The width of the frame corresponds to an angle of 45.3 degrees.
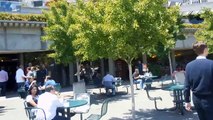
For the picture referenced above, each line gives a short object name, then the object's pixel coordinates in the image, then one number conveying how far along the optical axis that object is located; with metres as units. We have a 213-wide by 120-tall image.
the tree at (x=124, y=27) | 6.88
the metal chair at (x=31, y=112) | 5.99
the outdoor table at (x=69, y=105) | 5.80
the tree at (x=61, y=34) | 11.84
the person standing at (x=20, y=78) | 14.08
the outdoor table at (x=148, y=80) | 13.33
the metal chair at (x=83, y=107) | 6.59
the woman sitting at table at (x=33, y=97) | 6.60
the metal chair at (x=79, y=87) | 11.20
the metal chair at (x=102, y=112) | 5.83
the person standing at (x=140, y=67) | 20.16
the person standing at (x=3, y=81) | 14.44
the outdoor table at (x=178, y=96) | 7.97
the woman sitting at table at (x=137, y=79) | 14.76
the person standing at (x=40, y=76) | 14.95
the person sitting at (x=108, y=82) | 12.56
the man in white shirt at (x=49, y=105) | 5.55
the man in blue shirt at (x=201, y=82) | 4.06
